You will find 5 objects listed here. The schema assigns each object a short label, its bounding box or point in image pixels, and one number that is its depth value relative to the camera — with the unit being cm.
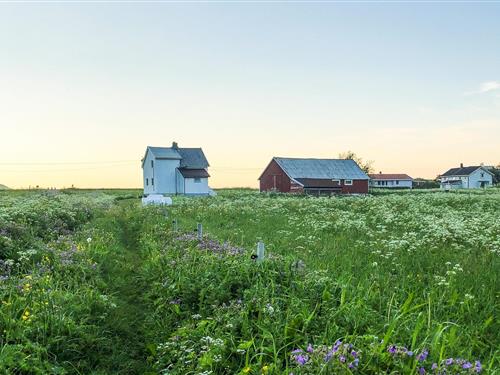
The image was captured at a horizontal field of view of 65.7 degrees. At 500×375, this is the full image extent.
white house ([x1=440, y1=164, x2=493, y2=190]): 10296
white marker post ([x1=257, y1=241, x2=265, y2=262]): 767
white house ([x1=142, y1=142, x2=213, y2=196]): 5584
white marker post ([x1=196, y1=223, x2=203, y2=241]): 1163
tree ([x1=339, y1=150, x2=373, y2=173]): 11481
